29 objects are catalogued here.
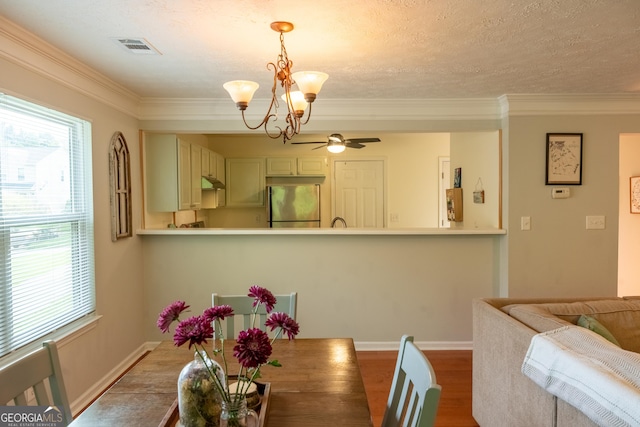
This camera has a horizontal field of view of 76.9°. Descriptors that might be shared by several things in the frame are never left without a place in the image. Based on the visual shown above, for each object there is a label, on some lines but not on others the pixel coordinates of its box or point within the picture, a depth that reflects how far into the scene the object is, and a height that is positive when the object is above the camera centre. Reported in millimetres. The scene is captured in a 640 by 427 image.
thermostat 3500 +87
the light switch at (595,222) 3518 -178
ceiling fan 4480 +727
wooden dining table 1250 -657
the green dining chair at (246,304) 2121 -529
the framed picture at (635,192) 4812 +110
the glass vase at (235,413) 1090 -565
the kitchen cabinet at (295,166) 5922 +580
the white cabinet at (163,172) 3699 +320
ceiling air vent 2186 +907
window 2098 -82
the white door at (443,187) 6098 +250
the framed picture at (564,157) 3473 +391
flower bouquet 1033 -477
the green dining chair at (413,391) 1055 -562
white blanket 1253 -599
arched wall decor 3074 +165
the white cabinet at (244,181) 5902 +364
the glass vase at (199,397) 1098 -524
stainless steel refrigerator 5648 -12
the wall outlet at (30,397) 2182 -1041
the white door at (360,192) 6094 +187
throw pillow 1934 -616
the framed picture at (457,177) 4469 +291
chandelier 1842 +564
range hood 4652 +281
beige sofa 1786 -719
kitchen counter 3561 -238
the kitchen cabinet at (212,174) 4723 +409
